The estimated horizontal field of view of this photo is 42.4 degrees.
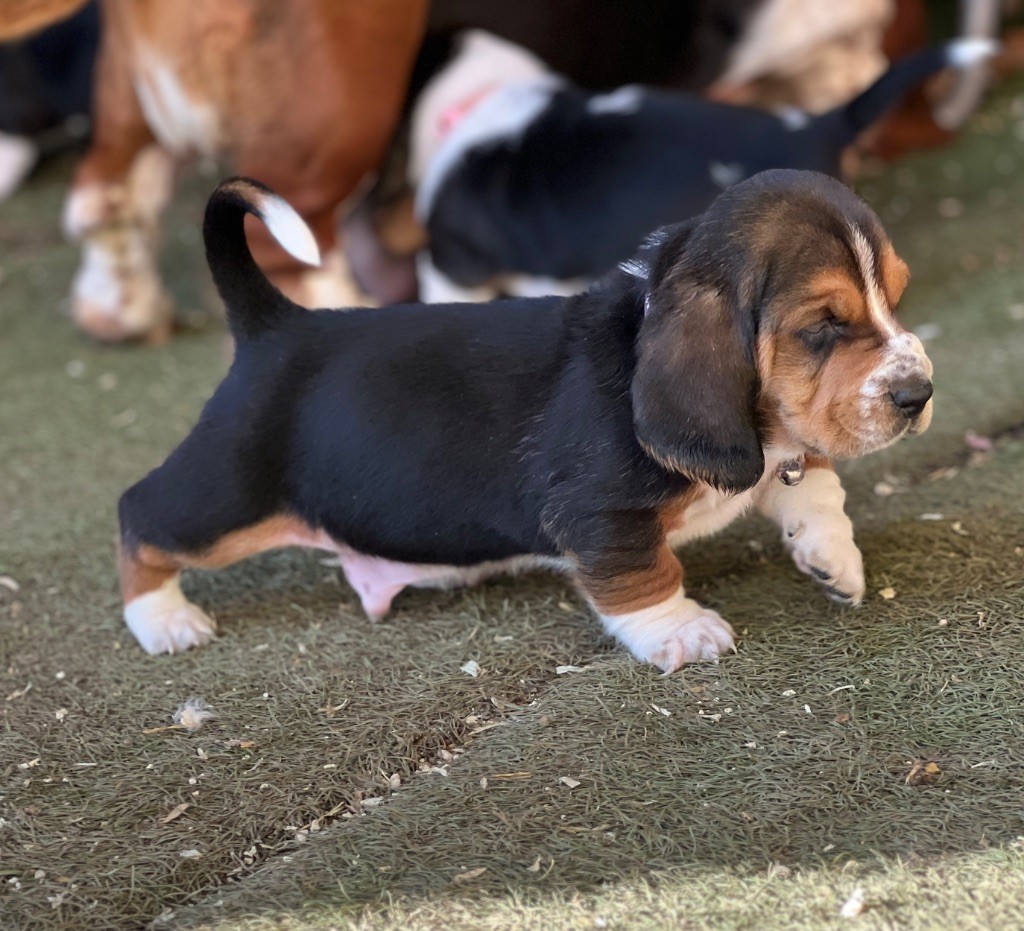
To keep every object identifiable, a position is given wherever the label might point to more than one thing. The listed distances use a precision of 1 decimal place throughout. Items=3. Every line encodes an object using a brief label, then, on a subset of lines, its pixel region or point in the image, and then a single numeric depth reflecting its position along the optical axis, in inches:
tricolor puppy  79.8
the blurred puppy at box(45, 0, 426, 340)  149.8
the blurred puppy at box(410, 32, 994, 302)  144.9
